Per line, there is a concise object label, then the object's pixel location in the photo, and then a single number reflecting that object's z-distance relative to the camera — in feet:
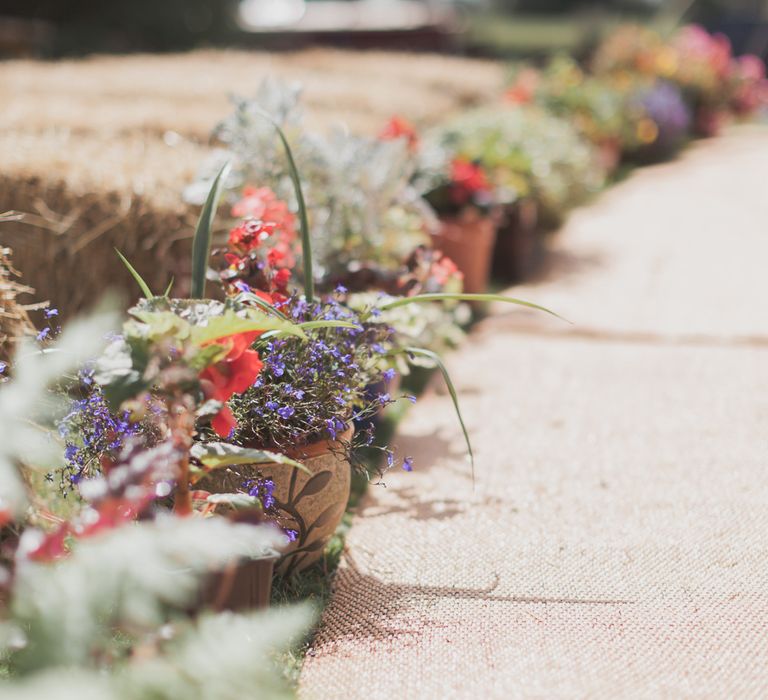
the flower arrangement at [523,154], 15.69
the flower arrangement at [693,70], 29.58
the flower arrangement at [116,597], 3.59
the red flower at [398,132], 12.68
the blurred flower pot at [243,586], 4.83
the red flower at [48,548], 3.91
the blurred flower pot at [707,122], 30.60
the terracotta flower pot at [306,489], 6.42
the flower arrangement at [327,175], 9.46
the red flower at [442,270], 9.72
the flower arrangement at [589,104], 23.84
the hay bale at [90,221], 10.02
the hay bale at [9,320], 6.78
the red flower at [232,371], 5.33
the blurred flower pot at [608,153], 24.02
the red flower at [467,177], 14.32
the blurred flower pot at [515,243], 15.99
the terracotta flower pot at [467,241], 14.03
